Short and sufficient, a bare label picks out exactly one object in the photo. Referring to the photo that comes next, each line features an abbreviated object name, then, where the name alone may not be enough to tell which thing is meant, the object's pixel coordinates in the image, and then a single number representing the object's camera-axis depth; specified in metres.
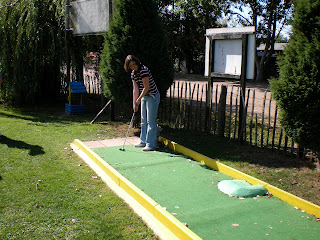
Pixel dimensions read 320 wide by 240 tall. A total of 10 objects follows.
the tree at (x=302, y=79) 5.23
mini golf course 4.14
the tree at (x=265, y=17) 30.30
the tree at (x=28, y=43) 12.38
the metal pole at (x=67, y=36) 12.59
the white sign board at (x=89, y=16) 10.95
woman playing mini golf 7.20
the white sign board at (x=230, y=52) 7.50
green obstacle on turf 5.20
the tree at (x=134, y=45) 8.65
